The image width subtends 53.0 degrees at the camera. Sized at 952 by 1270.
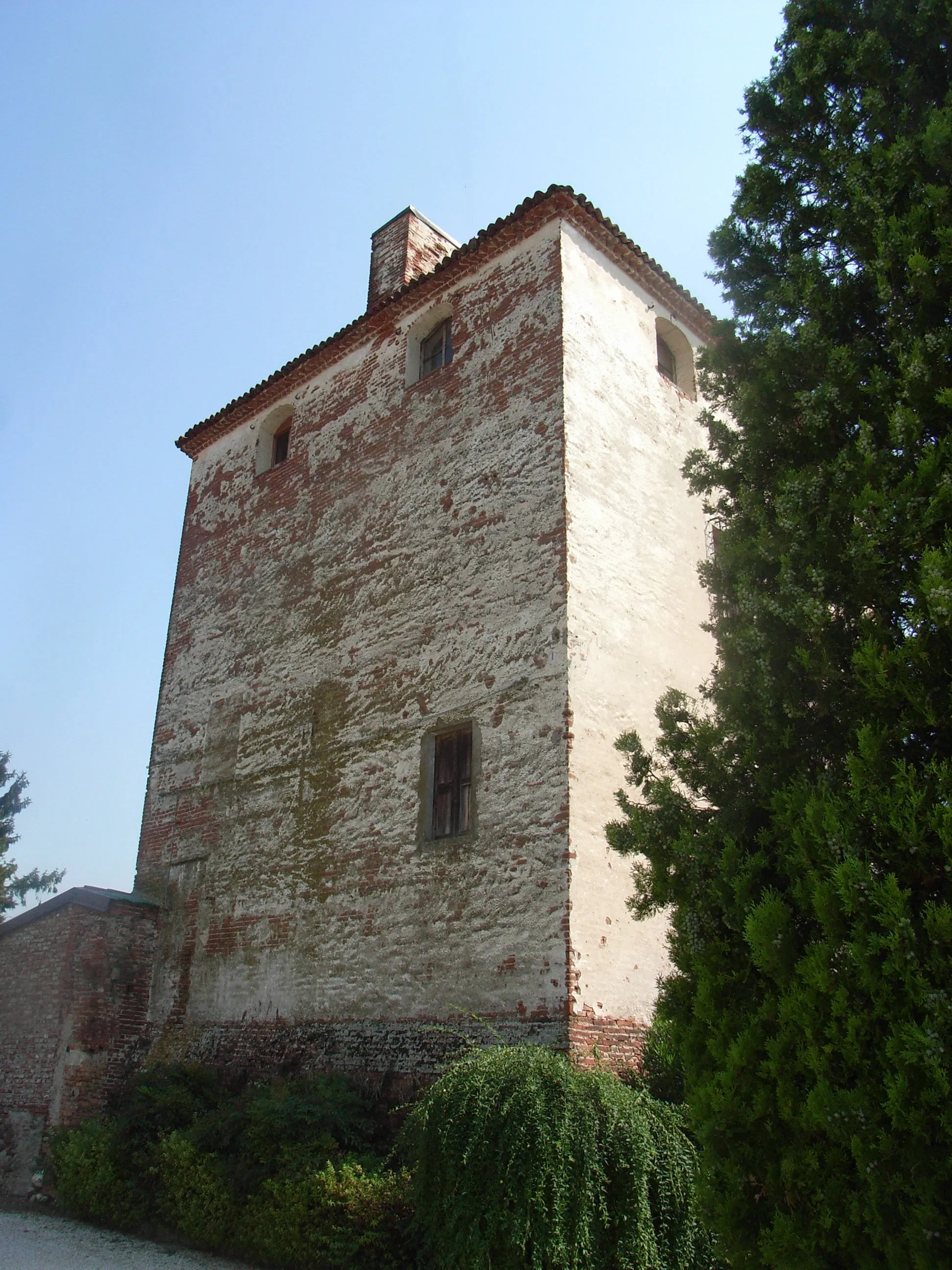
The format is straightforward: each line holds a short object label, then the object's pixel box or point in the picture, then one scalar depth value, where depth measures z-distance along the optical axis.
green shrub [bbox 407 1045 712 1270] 5.67
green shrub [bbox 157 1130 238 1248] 7.94
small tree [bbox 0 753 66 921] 31.70
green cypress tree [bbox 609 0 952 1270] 3.95
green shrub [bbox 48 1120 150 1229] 9.02
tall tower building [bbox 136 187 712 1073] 8.70
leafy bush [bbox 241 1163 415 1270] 6.71
